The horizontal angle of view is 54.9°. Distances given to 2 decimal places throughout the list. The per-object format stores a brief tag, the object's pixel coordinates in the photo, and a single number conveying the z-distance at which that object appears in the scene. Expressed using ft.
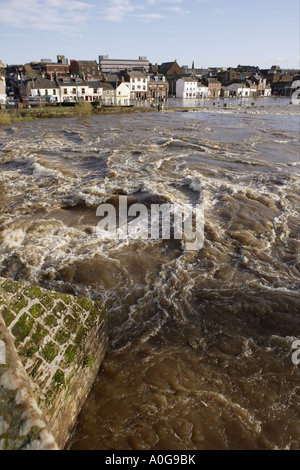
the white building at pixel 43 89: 211.61
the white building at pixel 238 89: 412.16
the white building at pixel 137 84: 283.59
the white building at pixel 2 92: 180.00
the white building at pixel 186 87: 366.84
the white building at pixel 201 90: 382.81
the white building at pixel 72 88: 222.89
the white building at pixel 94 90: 233.14
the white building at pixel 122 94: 252.21
